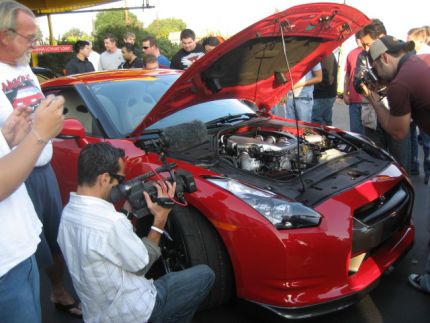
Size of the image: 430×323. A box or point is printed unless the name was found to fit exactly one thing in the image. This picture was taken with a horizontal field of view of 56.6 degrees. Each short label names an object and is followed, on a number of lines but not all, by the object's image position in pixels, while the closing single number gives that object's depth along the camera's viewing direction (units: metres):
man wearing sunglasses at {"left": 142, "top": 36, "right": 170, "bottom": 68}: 6.91
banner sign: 11.42
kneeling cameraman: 1.62
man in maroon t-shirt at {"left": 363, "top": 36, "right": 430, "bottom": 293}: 2.44
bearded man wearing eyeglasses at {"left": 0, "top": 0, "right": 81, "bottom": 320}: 1.88
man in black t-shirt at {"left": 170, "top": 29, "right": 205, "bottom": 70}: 6.68
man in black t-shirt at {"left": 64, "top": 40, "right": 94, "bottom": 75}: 7.59
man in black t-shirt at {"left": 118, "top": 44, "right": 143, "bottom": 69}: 6.70
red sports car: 2.17
